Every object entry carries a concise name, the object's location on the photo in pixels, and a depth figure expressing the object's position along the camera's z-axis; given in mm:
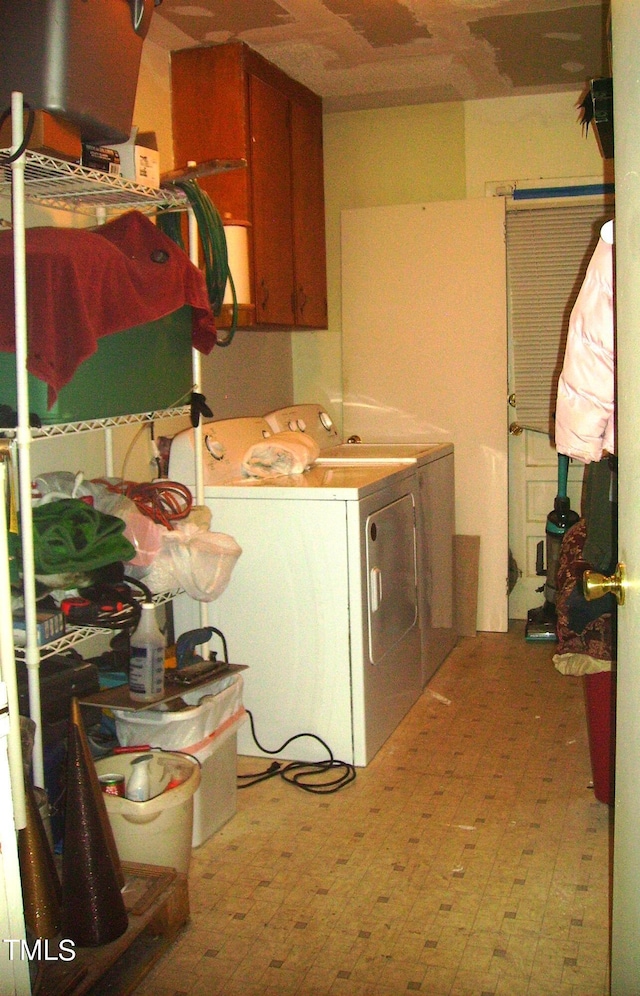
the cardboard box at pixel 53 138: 1990
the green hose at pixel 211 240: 2604
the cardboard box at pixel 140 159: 2379
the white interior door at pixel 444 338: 4336
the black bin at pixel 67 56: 1996
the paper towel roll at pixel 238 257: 3330
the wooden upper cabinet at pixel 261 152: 3479
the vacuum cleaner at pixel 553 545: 4207
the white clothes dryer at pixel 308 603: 2910
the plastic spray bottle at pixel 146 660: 2346
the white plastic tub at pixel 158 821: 2121
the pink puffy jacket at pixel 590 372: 1832
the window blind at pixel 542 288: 4328
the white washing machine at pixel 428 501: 3623
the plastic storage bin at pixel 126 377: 2086
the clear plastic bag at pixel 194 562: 2537
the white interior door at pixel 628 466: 1238
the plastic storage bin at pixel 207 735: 2416
